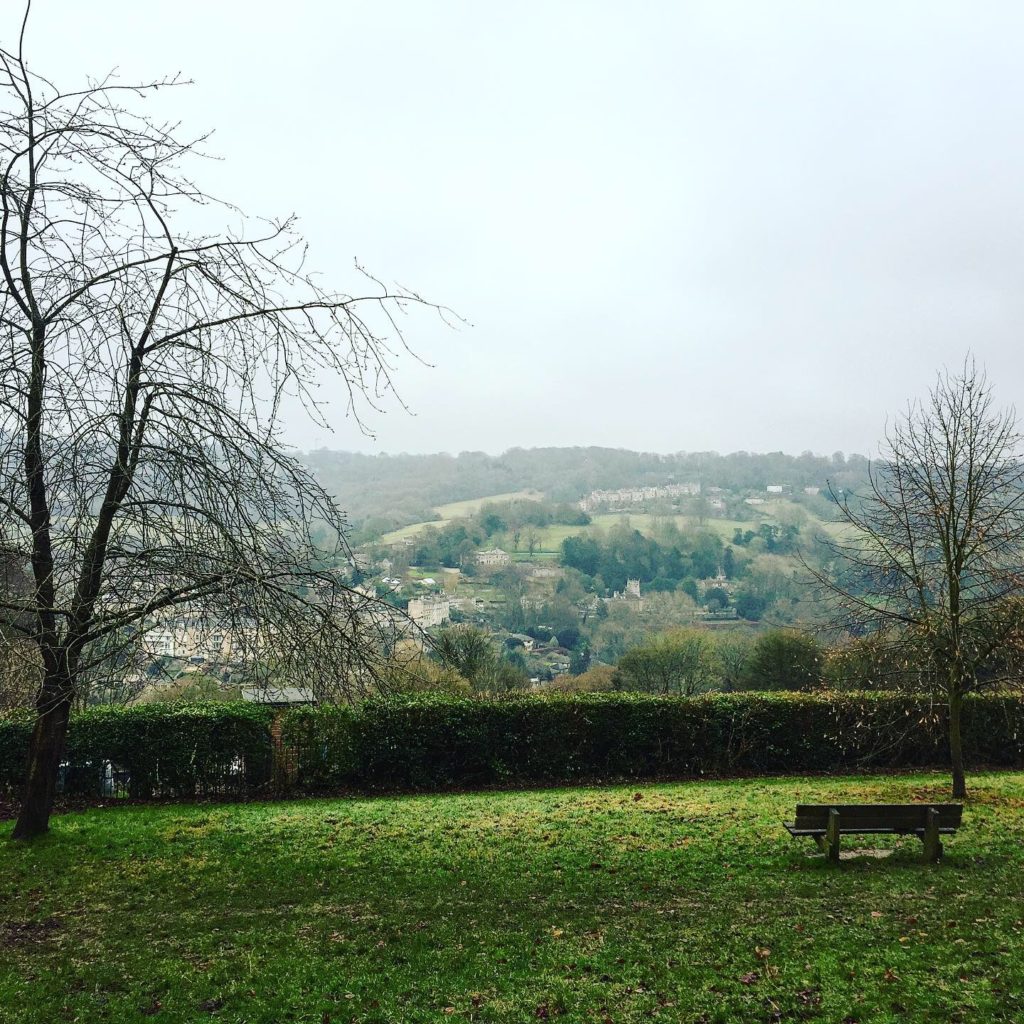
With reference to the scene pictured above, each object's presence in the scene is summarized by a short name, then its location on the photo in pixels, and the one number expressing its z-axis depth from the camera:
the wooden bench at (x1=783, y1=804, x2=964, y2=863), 8.07
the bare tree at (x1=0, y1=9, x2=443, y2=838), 6.84
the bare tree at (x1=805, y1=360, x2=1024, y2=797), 11.94
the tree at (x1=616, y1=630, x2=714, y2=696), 35.62
